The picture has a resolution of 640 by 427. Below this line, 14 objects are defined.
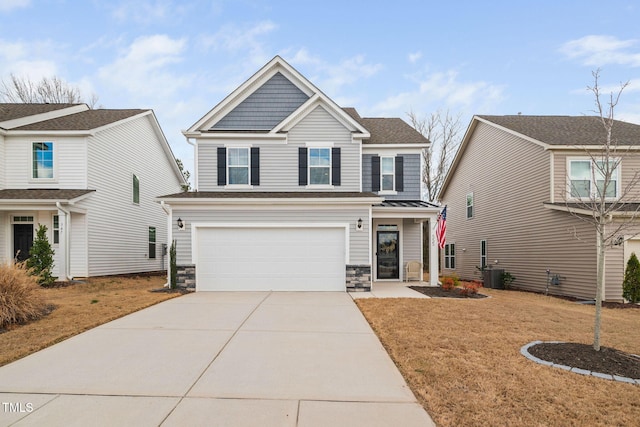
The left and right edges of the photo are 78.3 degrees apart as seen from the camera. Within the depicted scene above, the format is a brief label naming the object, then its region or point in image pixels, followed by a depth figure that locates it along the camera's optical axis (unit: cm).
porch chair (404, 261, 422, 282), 1534
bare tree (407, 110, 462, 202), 3159
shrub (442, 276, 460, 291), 1287
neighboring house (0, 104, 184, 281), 1479
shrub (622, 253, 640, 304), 1207
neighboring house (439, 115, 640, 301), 1300
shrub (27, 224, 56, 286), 1329
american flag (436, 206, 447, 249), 1345
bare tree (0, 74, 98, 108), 2846
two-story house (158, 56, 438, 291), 1295
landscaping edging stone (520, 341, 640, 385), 475
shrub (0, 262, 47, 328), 743
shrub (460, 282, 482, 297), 1227
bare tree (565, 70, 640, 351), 1177
